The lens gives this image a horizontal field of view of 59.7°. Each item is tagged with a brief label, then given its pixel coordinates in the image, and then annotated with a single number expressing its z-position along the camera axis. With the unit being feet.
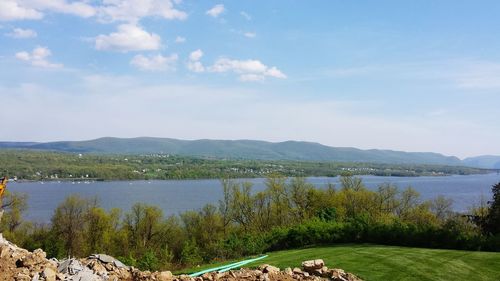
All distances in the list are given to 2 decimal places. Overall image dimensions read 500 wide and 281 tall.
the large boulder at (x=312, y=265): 33.40
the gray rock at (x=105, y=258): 30.60
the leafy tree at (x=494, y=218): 64.28
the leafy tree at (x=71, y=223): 122.21
